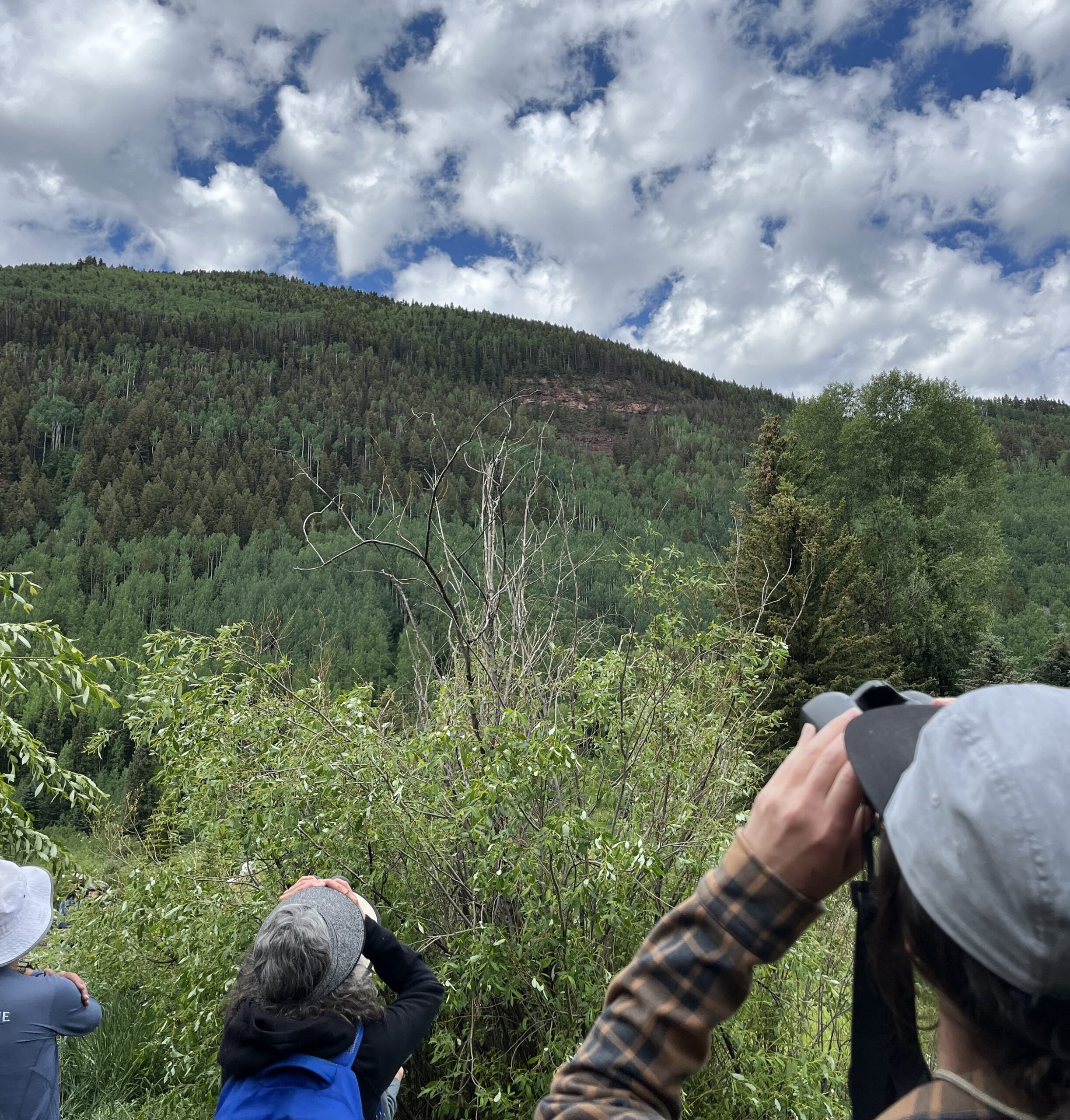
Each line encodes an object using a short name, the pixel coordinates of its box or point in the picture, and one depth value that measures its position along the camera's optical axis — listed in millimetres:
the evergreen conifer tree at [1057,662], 23672
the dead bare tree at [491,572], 4305
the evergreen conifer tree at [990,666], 19953
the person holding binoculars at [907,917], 574
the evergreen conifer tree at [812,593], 15023
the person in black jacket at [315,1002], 1781
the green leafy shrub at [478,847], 3395
